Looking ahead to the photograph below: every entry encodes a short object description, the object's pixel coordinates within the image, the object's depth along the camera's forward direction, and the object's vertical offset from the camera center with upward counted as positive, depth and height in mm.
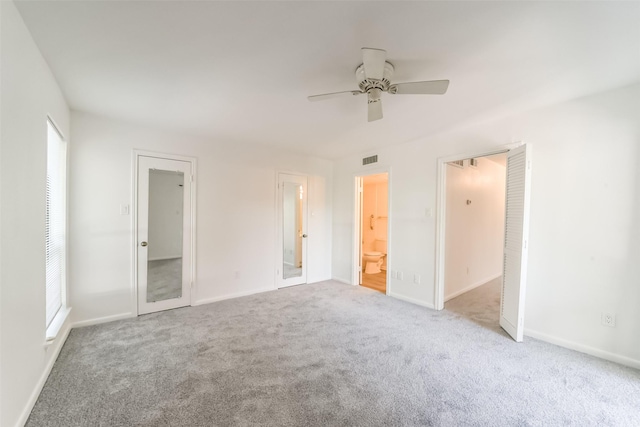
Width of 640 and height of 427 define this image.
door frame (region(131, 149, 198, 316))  3186 -217
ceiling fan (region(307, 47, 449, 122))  1639 +945
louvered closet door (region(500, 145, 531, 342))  2576 -293
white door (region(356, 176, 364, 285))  4801 -187
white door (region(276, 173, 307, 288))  4504 -397
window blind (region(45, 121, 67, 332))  2328 -225
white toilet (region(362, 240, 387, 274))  5676 -1153
